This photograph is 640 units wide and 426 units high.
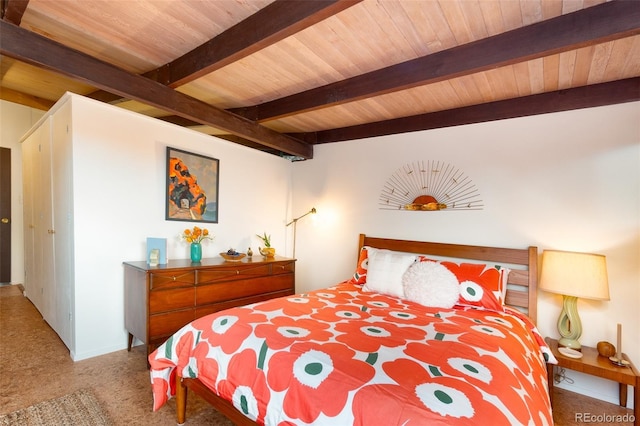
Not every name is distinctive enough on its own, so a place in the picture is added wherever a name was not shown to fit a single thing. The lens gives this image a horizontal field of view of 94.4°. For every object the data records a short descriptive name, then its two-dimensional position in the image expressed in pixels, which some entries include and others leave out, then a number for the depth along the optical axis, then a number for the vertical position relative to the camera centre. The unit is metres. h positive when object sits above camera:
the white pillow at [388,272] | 2.60 -0.56
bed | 1.11 -0.70
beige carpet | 1.79 -1.27
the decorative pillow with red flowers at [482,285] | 2.34 -0.61
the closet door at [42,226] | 3.05 -0.15
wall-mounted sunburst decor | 2.97 +0.23
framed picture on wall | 3.16 +0.28
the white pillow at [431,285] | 2.37 -0.62
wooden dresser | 2.52 -0.77
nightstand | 1.86 -1.06
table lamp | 2.10 -0.52
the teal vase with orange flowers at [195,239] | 3.06 -0.30
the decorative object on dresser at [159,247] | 2.81 -0.34
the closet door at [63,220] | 2.59 -0.08
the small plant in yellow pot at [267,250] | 3.80 -0.50
